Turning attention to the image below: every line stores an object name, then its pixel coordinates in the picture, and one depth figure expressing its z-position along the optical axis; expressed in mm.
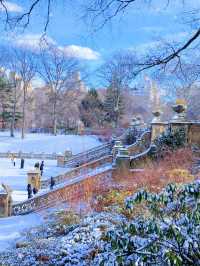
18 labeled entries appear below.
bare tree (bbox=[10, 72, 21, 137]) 46769
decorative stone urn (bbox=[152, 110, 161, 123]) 22109
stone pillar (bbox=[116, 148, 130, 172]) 16969
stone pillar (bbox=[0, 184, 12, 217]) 16312
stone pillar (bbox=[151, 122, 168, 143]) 21328
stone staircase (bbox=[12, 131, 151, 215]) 16216
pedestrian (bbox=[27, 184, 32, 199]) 18514
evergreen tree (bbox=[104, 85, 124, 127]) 48312
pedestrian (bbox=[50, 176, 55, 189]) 20055
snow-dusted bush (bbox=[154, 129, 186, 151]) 17531
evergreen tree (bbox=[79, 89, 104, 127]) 51000
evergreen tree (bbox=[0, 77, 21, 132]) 53656
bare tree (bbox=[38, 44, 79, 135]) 47094
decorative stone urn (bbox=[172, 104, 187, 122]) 18625
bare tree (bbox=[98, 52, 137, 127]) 47656
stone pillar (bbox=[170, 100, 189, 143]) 17766
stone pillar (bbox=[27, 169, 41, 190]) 20891
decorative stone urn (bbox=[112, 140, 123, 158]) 21494
